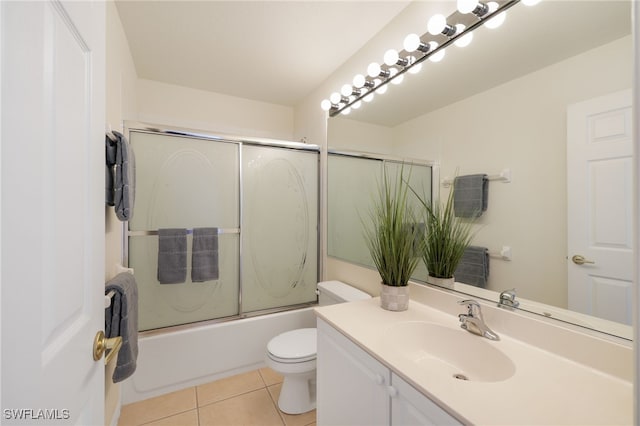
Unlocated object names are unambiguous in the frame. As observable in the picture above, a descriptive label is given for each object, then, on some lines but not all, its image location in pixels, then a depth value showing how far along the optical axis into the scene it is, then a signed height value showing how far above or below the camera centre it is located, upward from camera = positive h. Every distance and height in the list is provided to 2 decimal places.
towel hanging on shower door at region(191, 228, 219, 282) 1.94 -0.32
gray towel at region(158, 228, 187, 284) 1.85 -0.30
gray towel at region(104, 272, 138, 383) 1.15 -0.48
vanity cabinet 0.77 -0.62
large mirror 0.83 +0.26
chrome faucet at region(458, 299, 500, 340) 1.03 -0.44
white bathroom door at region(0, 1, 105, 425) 0.38 +0.00
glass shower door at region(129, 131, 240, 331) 1.83 +0.00
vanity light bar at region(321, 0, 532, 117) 1.15 +0.88
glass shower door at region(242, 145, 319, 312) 2.18 -0.12
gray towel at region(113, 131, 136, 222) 1.06 +0.14
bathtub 1.75 -1.02
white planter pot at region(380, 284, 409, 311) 1.28 -0.41
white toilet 1.56 -0.88
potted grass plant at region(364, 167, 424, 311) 1.29 -0.18
